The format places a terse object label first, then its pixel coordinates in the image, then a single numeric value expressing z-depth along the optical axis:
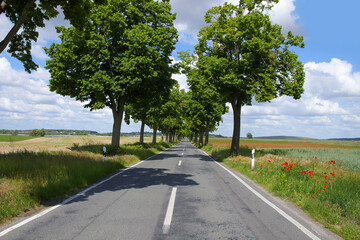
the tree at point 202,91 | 20.17
